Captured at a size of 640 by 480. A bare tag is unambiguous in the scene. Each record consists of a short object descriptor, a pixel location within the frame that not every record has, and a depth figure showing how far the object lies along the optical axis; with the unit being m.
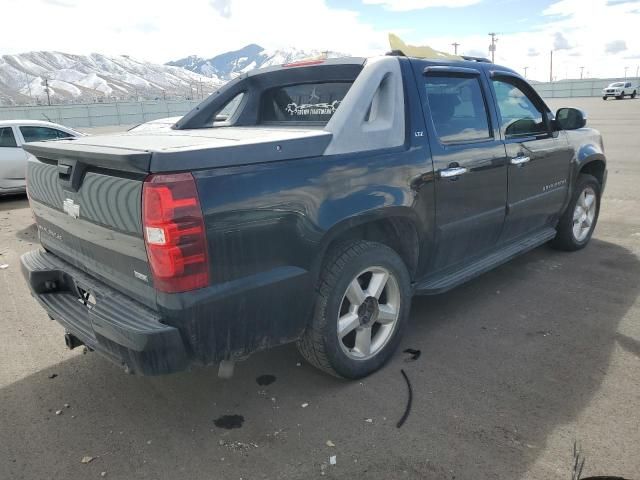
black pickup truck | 2.25
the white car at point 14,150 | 9.09
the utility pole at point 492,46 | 79.19
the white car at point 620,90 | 47.31
